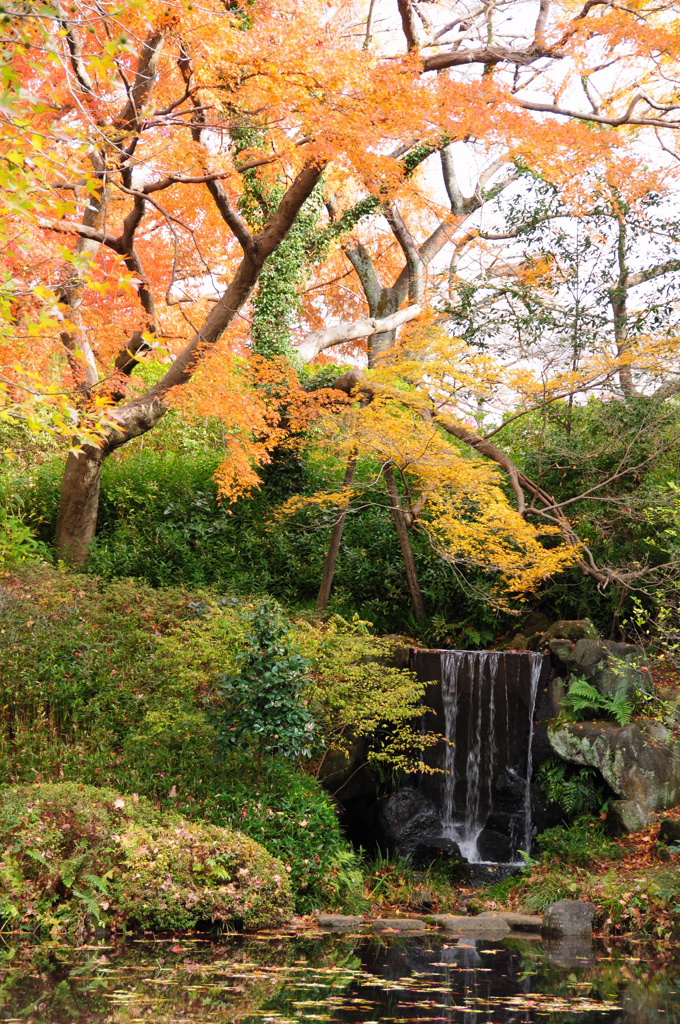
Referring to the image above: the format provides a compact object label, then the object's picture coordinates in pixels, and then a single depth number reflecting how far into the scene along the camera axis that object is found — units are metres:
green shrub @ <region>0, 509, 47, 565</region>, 11.45
